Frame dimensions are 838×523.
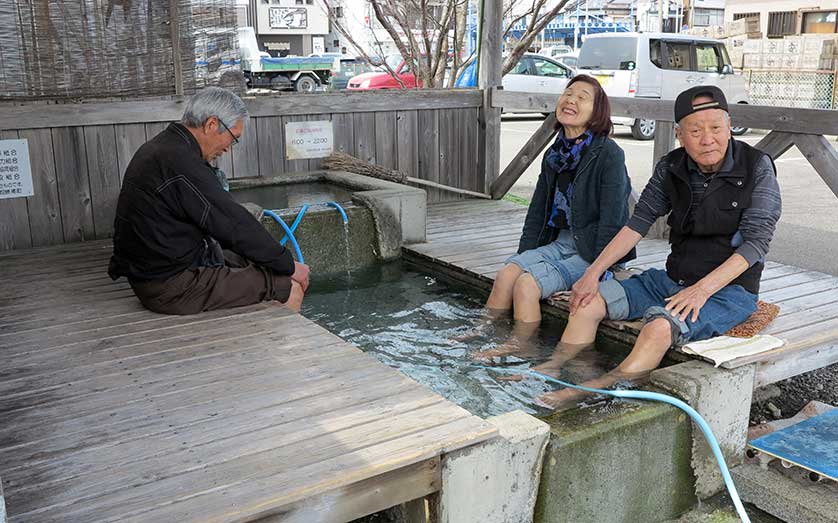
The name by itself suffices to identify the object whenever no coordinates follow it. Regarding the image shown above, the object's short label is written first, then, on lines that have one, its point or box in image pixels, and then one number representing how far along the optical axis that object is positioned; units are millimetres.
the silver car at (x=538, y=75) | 17062
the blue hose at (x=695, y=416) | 2936
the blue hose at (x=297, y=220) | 5102
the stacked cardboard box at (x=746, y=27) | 22250
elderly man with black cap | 3307
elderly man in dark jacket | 3469
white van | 14625
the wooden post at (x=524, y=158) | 6676
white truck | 17984
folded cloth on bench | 3214
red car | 15856
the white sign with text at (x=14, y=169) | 5285
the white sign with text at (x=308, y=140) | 6566
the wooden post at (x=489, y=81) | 7277
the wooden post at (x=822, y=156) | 4625
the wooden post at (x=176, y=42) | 5699
